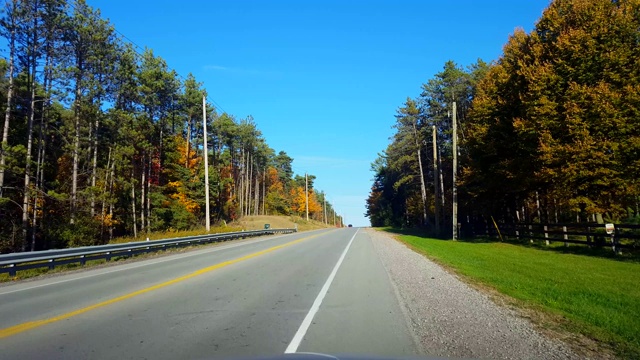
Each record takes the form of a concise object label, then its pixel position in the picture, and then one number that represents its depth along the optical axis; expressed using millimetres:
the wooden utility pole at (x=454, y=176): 33844
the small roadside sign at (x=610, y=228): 18469
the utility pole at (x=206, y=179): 32531
